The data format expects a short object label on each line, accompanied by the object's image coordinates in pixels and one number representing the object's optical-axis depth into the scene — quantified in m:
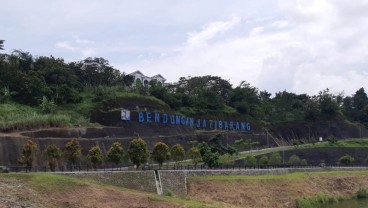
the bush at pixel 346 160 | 99.94
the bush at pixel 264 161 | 84.99
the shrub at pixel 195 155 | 71.50
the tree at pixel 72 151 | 58.16
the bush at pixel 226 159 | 83.06
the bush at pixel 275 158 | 90.93
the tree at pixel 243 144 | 106.56
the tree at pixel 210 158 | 70.00
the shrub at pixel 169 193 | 51.86
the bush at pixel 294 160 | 94.62
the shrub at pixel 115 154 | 59.00
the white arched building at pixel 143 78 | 134.43
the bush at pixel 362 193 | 75.19
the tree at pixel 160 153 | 62.41
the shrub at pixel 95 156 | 57.19
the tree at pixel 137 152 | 59.12
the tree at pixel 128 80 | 127.00
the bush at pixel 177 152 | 67.06
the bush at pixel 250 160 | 81.69
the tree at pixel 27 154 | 54.78
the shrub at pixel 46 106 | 83.62
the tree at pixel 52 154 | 56.56
